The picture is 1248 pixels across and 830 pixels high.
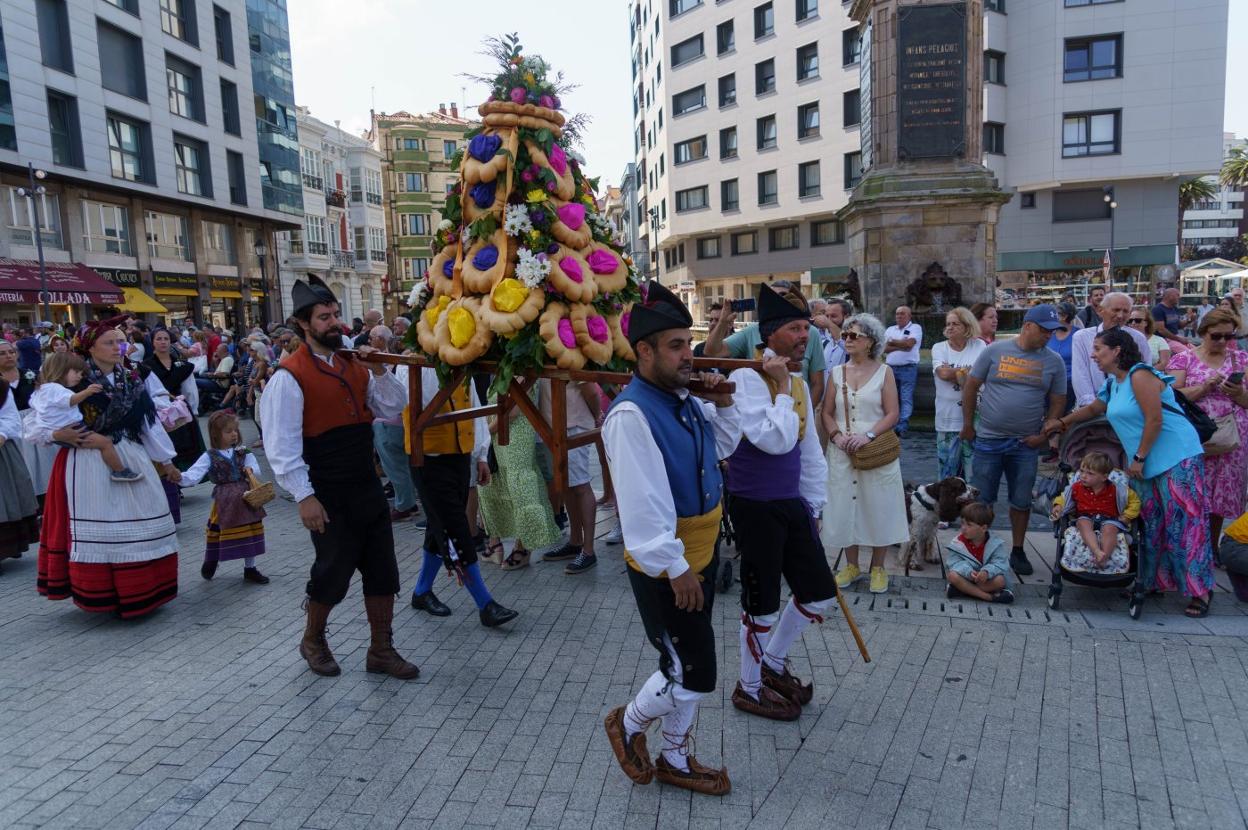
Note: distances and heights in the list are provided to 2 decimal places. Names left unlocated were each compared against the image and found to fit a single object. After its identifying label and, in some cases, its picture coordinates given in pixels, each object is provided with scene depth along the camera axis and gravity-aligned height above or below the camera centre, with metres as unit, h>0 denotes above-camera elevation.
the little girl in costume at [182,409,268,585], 6.52 -1.41
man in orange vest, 4.41 -0.77
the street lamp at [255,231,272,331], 32.11 +1.00
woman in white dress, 5.75 -1.07
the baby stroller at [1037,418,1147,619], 5.27 -1.49
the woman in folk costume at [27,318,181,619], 5.68 -1.24
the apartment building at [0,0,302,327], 25.17 +6.85
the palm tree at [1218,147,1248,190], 61.77 +9.65
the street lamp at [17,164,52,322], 20.88 +4.05
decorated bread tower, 4.47 +0.38
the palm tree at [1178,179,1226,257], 45.62 +6.13
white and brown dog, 6.17 -1.53
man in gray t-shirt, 6.09 -0.76
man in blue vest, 3.17 -0.82
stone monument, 12.09 +2.11
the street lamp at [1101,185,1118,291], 33.16 +4.18
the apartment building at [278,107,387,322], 47.43 +7.21
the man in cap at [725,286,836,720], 3.82 -0.98
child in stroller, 5.27 -1.42
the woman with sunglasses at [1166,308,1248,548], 5.87 -0.67
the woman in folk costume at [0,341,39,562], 7.14 -1.25
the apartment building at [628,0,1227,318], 33.34 +8.20
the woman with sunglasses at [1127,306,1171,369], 7.47 -0.29
